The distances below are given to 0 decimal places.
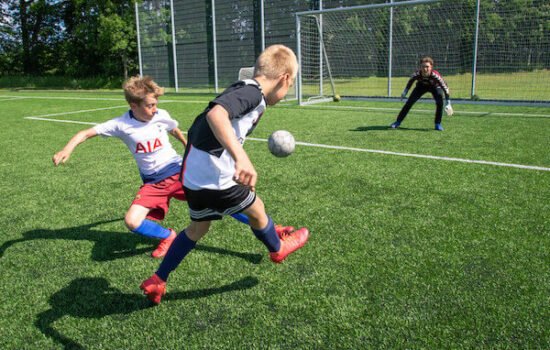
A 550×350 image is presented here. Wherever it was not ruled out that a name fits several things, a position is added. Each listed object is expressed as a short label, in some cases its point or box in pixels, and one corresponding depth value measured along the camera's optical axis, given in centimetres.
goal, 1277
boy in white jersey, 337
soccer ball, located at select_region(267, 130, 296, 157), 300
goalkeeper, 880
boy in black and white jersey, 227
